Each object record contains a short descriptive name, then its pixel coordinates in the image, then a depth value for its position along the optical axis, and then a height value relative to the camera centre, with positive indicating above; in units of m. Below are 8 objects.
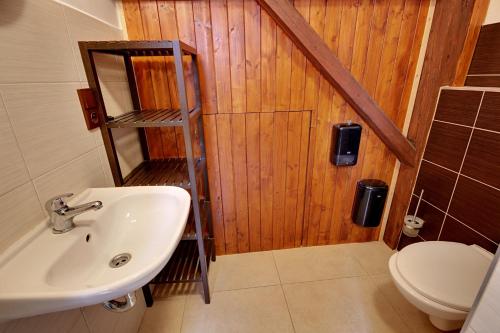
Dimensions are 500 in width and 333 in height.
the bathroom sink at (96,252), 0.51 -0.45
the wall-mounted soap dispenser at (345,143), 1.52 -0.36
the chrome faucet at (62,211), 0.73 -0.36
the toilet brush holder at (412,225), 1.57 -0.91
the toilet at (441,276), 0.96 -0.83
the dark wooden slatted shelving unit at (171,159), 0.97 -0.36
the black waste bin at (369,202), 1.67 -0.82
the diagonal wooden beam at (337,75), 1.21 +0.08
